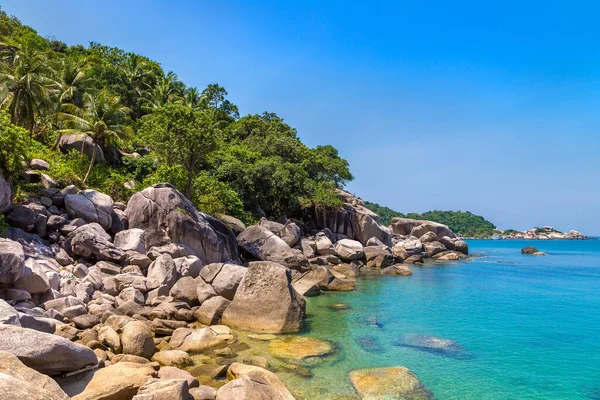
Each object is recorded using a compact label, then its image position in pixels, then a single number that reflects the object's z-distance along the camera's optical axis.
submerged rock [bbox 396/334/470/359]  13.60
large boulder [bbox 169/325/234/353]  12.22
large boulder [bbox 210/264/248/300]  16.78
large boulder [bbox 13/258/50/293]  12.53
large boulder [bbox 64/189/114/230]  19.70
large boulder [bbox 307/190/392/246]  45.06
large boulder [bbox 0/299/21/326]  8.59
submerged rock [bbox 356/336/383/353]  13.55
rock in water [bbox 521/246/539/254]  72.62
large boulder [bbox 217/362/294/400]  8.17
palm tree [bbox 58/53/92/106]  35.16
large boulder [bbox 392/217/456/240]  59.22
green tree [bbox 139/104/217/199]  27.92
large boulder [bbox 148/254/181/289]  17.31
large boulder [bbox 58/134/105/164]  28.69
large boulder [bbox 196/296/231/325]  14.85
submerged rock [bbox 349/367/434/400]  9.87
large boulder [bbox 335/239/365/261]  36.59
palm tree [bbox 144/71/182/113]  49.66
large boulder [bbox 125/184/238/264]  21.42
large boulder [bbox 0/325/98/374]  7.68
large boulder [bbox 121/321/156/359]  10.84
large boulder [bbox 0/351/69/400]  5.01
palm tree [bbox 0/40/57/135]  25.20
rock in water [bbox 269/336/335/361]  12.29
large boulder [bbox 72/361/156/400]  7.85
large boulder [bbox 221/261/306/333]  14.73
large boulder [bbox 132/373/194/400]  7.72
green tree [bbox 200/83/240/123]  61.67
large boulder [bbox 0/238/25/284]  11.80
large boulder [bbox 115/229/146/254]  19.08
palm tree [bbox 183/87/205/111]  53.29
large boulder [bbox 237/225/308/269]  27.21
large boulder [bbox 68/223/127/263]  17.42
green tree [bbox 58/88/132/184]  26.14
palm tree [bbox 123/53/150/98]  52.69
